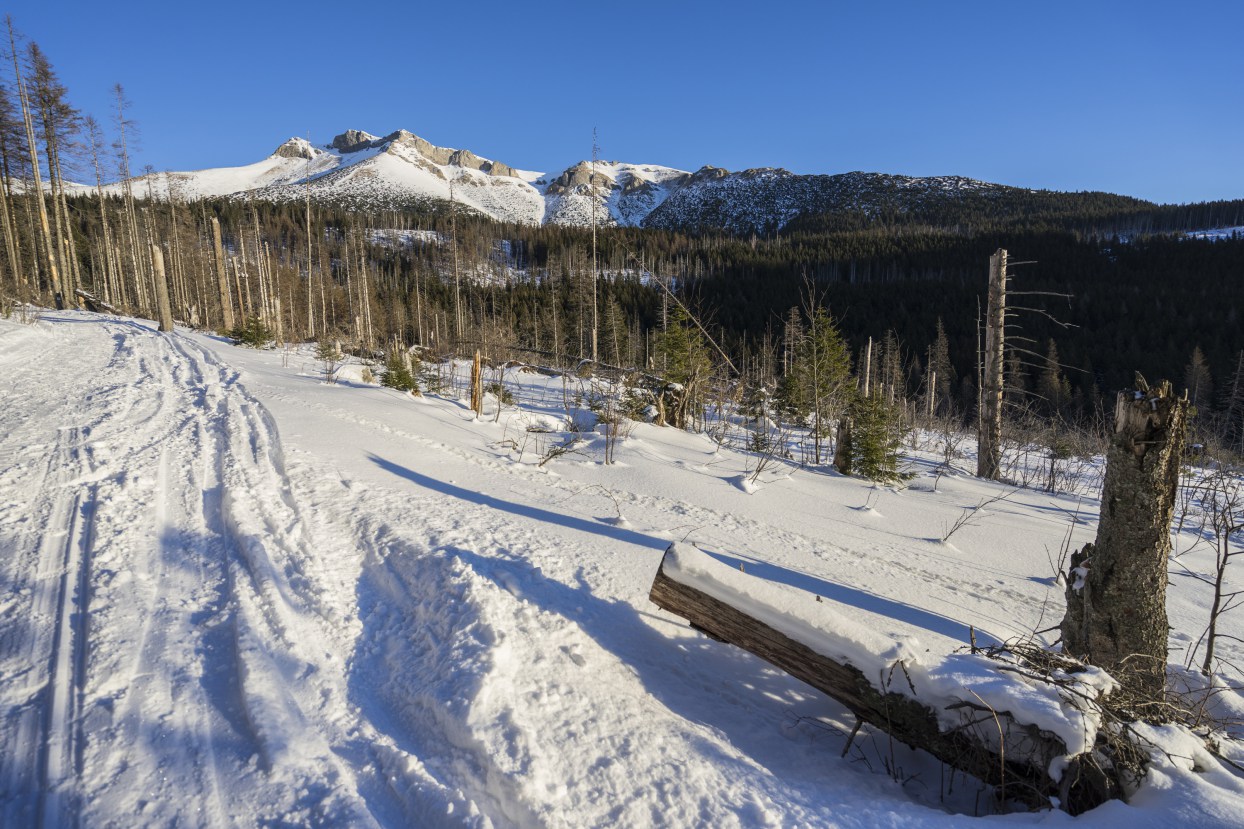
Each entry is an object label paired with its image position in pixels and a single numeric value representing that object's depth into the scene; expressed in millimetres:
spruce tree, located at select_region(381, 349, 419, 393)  11312
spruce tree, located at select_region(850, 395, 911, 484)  8703
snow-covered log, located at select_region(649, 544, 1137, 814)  2057
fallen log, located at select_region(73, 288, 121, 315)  25109
